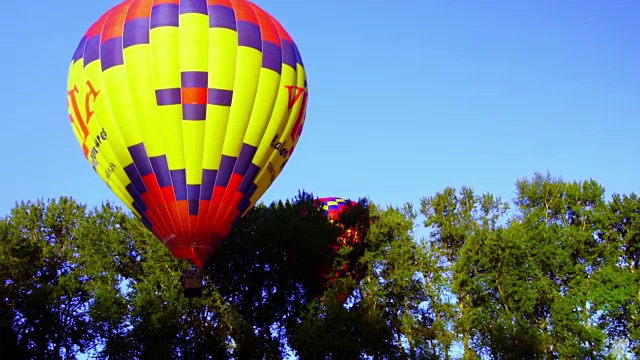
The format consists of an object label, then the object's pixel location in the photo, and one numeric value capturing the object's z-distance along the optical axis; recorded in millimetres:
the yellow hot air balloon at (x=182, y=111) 26391
